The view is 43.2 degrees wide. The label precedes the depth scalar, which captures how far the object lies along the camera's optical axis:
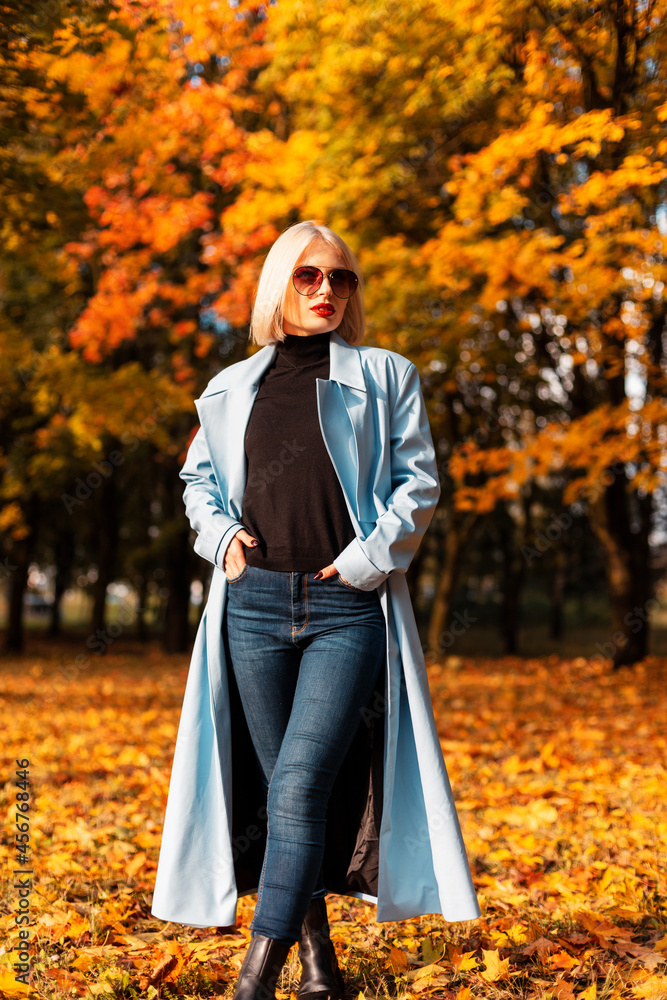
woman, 2.27
